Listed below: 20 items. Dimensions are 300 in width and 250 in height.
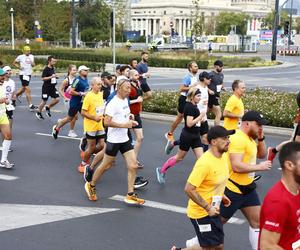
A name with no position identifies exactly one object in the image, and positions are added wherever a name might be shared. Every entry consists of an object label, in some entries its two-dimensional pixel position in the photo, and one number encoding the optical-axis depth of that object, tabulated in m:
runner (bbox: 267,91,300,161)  7.14
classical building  144.62
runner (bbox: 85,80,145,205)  7.68
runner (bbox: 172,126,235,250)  4.89
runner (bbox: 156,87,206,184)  8.16
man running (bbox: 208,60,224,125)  12.46
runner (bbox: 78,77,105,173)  9.28
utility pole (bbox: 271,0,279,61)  44.09
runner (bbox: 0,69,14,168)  9.66
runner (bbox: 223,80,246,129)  9.04
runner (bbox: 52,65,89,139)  11.15
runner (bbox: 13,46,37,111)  17.88
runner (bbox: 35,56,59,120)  15.58
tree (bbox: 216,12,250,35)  113.06
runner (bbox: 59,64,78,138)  12.73
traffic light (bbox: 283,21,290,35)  49.98
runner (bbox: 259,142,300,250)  3.44
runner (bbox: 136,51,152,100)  13.00
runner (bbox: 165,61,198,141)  11.49
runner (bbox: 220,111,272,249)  5.36
